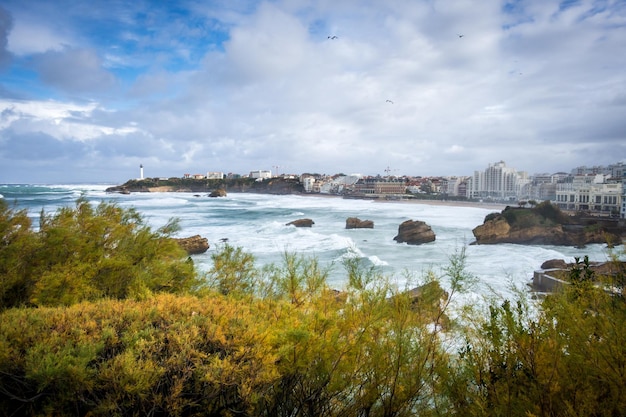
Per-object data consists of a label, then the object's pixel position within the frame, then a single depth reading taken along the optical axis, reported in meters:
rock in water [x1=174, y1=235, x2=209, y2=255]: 27.31
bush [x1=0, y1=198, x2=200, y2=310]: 7.72
